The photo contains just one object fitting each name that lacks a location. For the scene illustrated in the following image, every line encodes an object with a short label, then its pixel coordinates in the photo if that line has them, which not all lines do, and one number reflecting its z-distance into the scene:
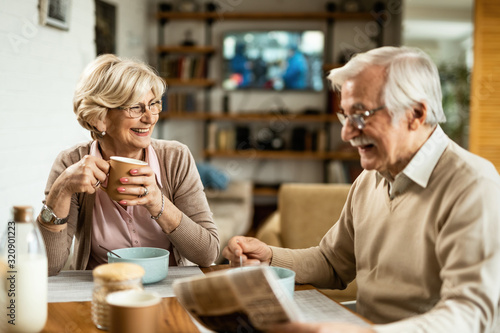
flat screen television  5.66
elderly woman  1.49
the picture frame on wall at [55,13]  2.55
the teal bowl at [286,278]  1.09
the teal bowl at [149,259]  1.20
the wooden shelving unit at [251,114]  5.56
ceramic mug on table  0.84
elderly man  0.97
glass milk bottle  0.93
